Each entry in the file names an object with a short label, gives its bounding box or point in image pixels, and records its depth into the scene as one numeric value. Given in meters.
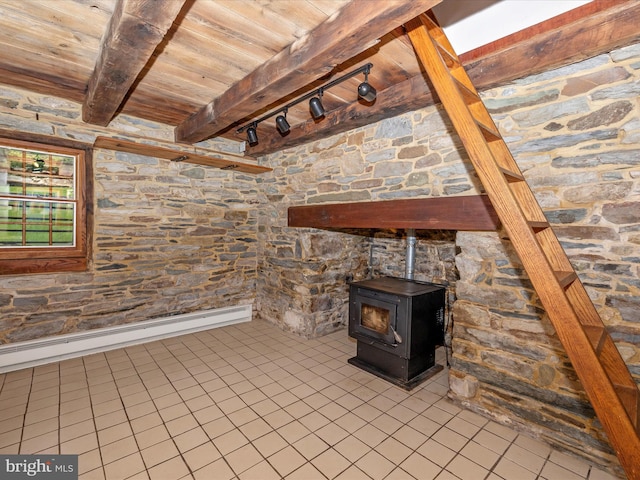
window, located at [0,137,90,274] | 2.85
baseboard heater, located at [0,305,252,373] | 2.88
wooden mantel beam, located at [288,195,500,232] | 2.21
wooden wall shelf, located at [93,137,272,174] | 3.11
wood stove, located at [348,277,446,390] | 2.75
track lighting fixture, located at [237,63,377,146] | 2.21
